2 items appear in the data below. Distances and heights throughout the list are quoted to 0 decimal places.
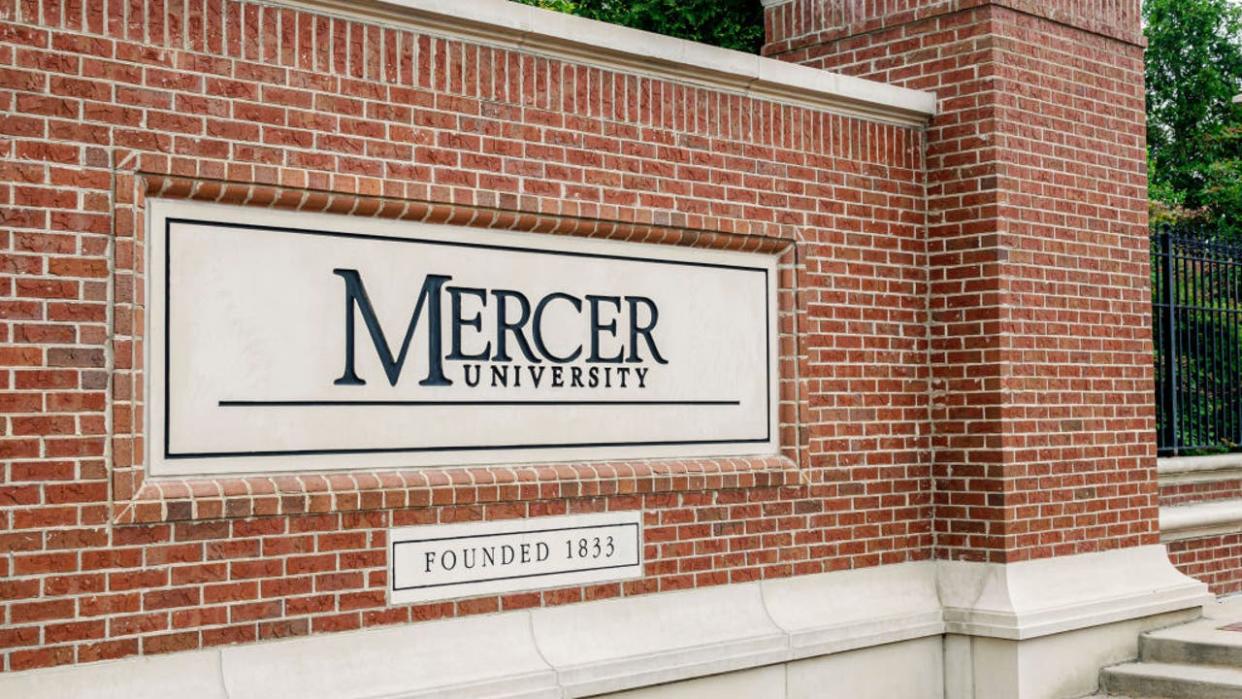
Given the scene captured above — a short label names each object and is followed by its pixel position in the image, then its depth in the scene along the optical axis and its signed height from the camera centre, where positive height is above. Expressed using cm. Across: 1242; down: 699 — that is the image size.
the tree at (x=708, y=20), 1655 +404
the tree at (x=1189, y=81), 3450 +727
